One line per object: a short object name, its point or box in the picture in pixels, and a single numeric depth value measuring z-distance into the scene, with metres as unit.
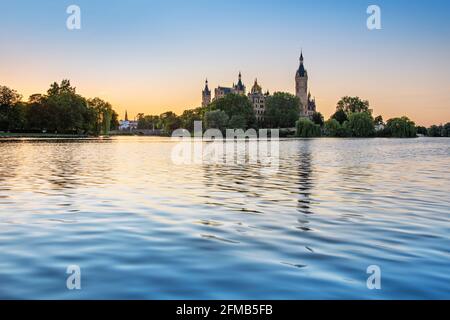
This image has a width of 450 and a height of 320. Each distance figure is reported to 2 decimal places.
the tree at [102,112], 163.73
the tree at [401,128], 174.50
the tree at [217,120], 169.12
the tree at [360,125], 163.38
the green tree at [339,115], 199.75
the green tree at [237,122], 172.38
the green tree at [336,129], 167.88
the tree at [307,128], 163.38
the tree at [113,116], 184.44
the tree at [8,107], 122.75
